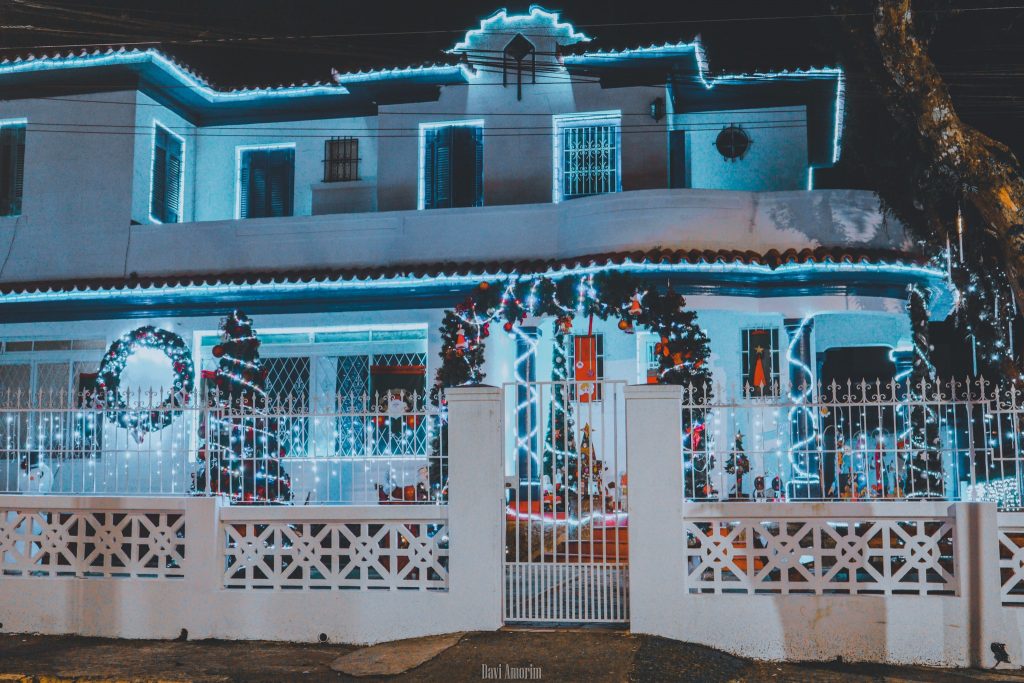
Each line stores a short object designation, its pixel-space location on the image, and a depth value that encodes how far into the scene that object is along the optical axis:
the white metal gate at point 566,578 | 8.86
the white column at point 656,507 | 8.78
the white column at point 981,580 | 8.34
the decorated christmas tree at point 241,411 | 9.70
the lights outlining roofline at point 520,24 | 16.53
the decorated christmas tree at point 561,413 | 8.96
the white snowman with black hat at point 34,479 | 14.80
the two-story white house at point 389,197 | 15.52
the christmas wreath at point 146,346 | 16.09
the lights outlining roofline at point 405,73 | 16.56
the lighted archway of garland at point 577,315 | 13.44
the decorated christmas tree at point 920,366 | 14.10
